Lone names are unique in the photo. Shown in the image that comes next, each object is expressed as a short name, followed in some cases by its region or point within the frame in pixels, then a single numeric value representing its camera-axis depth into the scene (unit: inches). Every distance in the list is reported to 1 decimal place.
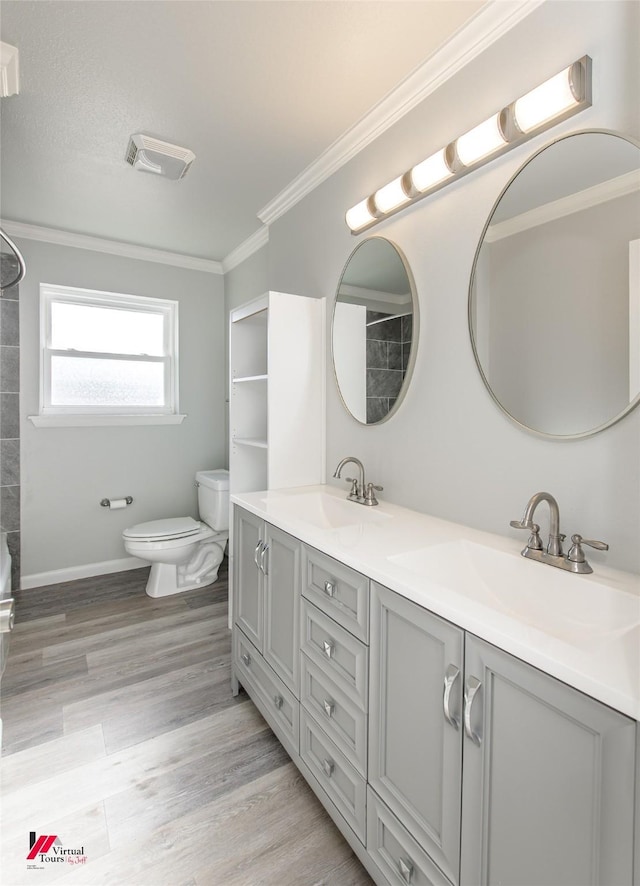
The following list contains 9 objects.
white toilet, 114.7
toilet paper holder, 130.2
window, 123.5
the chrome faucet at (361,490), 71.6
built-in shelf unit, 84.4
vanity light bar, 44.5
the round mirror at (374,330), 68.6
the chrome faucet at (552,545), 42.6
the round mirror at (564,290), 42.3
